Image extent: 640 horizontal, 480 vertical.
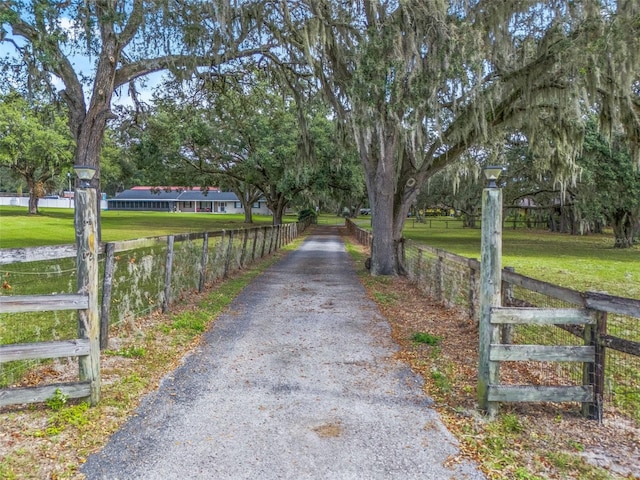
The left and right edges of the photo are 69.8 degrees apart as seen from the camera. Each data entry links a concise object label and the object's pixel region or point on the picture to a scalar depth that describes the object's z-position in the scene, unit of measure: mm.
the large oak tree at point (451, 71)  8727
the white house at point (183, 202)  77438
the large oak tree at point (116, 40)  9227
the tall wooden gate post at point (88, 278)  3826
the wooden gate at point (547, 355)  3666
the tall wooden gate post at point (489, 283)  3775
